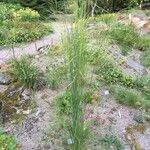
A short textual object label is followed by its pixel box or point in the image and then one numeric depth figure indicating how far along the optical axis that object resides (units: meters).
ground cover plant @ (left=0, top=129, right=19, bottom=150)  1.89
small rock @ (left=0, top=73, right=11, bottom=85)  2.34
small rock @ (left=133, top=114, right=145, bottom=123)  2.20
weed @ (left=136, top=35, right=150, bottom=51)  3.12
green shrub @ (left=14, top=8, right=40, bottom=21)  3.52
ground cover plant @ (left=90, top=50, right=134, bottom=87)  2.44
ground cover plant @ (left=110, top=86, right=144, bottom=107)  2.28
